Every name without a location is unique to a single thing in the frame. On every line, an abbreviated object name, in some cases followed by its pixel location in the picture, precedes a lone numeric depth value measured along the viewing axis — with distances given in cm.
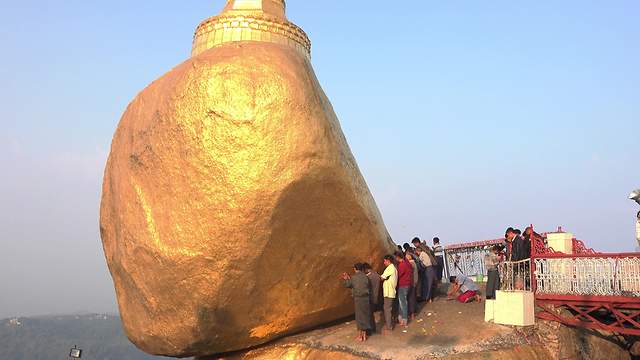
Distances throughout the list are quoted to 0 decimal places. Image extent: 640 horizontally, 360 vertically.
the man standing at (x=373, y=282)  1004
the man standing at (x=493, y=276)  1066
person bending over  1148
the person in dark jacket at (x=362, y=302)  938
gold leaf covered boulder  876
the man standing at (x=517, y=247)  1044
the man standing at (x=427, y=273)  1176
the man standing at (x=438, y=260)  1321
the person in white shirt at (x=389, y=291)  980
